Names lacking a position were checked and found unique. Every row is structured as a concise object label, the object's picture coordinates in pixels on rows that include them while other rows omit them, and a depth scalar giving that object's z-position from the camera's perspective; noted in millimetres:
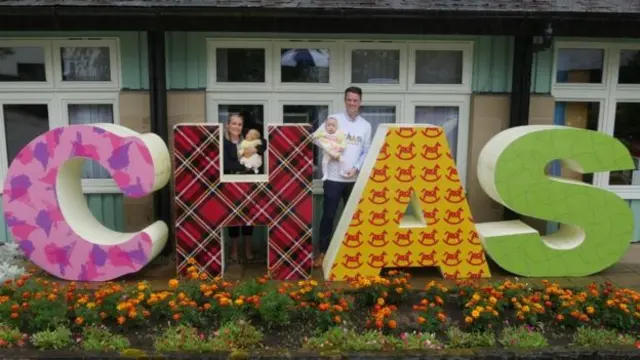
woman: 5898
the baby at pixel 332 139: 5820
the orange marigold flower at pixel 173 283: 4593
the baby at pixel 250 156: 5859
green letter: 5695
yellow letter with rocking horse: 5551
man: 5934
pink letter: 5426
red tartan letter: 5523
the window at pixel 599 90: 6734
